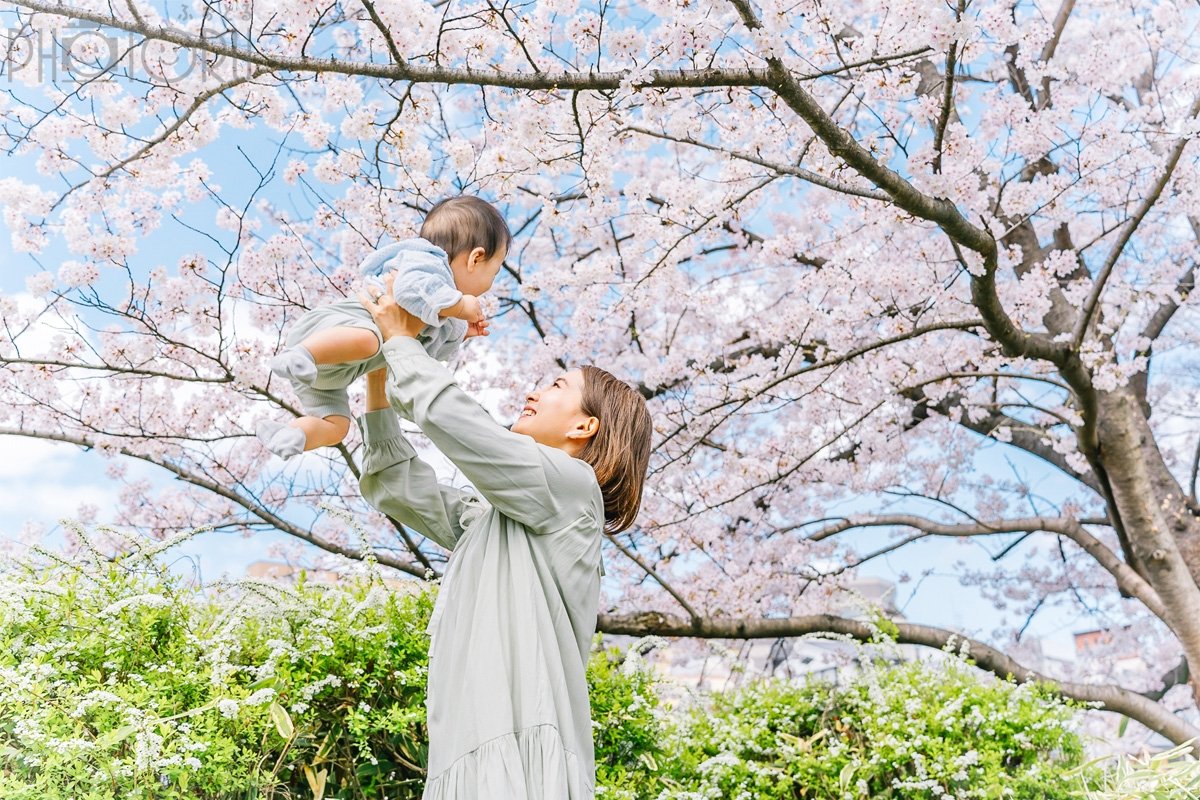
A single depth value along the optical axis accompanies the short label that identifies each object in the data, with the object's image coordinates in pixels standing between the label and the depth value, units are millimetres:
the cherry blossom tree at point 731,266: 3322
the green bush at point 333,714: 2004
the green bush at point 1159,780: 2400
